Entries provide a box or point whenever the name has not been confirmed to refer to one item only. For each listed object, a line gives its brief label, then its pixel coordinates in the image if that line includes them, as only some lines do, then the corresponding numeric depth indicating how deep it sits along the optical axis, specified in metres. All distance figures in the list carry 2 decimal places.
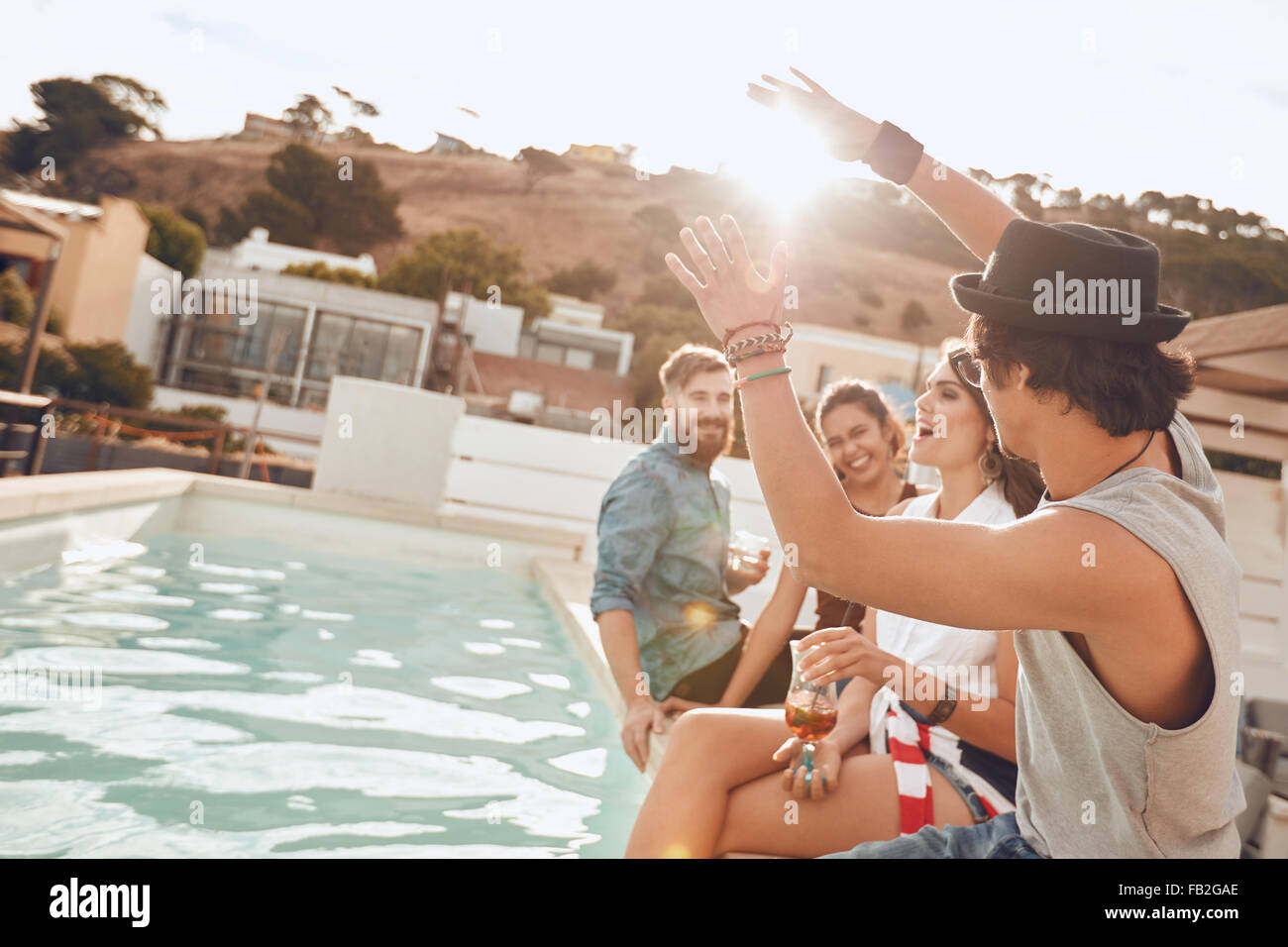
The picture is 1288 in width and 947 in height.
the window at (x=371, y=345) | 30.55
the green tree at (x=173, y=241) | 37.31
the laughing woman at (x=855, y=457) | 2.79
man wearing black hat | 1.07
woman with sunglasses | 1.72
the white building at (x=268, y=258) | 36.66
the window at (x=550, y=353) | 38.56
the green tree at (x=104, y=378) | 21.45
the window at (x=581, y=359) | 38.64
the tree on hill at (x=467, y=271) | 42.31
